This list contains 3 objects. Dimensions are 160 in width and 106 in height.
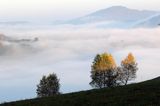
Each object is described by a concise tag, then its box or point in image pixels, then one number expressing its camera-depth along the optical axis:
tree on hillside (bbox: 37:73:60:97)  113.06
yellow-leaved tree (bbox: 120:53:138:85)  119.00
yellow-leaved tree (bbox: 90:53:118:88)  110.31
